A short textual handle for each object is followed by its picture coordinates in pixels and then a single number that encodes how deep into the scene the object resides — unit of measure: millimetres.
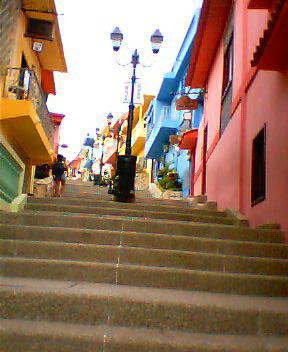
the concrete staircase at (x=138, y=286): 3414
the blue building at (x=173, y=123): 19547
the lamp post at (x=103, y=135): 23078
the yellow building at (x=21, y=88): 9039
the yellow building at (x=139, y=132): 33622
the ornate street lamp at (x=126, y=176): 10164
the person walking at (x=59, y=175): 12383
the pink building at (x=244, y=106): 5984
